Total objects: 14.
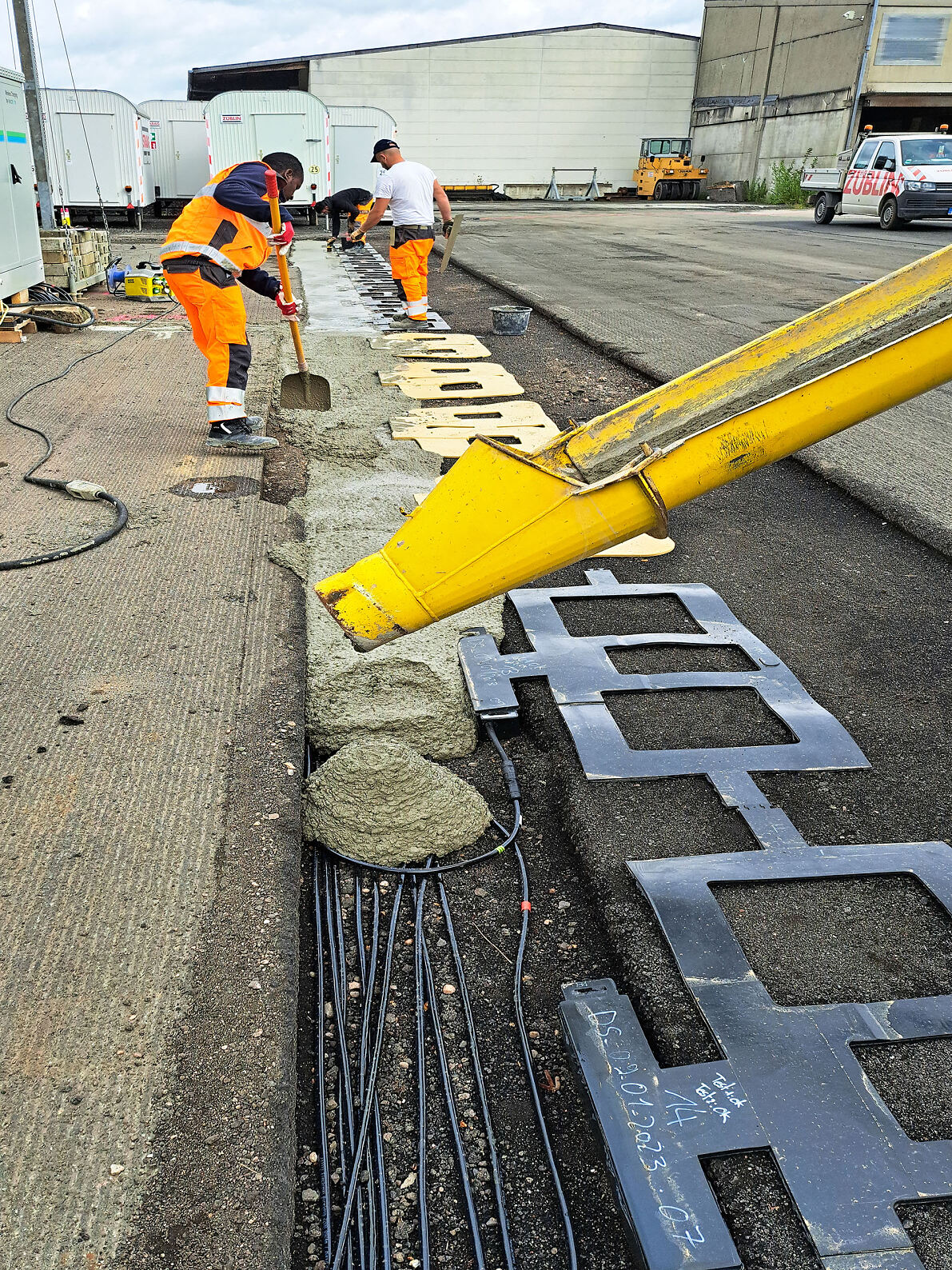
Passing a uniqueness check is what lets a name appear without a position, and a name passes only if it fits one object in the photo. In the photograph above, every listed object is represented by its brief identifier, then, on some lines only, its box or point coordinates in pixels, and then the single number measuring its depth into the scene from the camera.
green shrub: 32.19
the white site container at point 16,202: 9.13
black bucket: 9.43
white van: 18.83
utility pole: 14.16
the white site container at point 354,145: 22.48
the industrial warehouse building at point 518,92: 36.03
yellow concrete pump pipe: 1.90
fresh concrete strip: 3.19
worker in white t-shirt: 9.63
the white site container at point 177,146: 21.95
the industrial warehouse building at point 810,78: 30.42
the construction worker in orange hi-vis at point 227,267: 5.35
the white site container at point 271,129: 20.19
